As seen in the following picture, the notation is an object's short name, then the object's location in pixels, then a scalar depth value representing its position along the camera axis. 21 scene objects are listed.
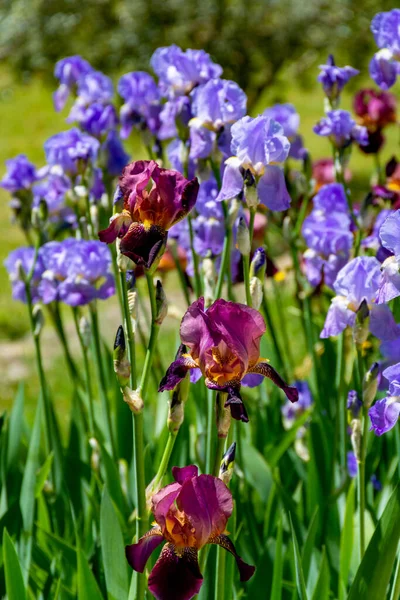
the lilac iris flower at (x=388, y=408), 2.42
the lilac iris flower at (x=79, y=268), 3.01
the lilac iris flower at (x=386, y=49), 2.95
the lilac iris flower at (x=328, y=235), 3.03
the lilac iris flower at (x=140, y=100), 3.38
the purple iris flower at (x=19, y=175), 3.49
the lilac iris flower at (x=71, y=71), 3.64
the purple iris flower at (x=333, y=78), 3.03
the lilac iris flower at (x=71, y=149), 3.10
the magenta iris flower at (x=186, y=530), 2.33
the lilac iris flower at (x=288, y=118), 3.24
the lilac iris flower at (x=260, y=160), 2.57
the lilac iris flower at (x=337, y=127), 3.00
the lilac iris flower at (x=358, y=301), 2.66
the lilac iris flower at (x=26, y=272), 3.21
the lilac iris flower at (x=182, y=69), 3.02
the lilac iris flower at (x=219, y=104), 2.86
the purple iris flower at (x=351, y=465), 2.98
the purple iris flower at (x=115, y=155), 3.38
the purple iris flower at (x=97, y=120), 3.31
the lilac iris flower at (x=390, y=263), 2.40
